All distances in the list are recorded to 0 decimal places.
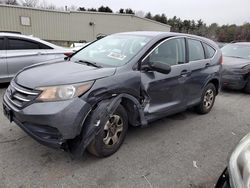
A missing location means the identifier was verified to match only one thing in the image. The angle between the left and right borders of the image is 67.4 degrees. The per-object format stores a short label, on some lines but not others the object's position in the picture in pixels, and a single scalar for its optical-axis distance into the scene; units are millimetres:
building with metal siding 15524
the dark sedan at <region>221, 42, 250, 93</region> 5539
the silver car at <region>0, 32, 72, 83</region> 4612
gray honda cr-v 2099
